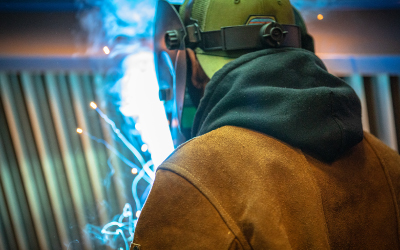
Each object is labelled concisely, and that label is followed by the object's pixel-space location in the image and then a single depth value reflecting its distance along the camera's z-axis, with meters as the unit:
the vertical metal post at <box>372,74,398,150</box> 2.70
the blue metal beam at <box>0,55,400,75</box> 1.72
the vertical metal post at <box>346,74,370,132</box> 2.67
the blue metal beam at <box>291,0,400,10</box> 2.34
